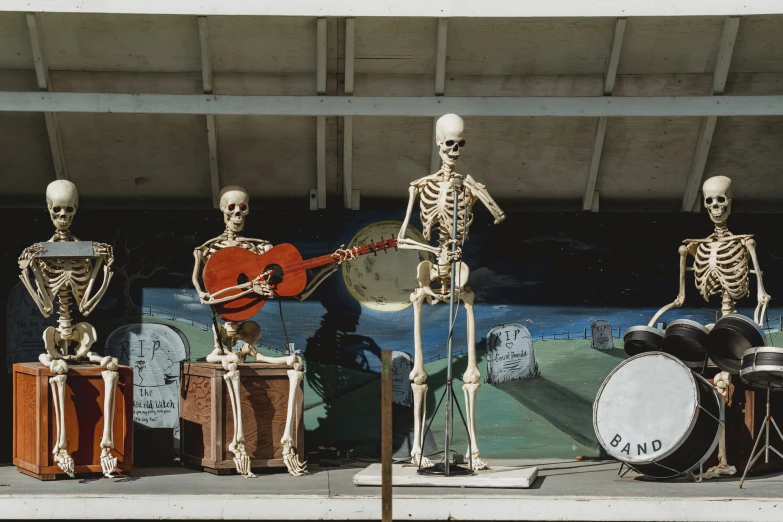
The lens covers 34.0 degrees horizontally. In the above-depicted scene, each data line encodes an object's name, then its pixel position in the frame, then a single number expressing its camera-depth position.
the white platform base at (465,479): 8.28
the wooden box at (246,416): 9.03
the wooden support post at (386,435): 6.46
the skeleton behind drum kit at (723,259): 9.27
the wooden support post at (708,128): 9.21
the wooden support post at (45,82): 9.02
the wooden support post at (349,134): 9.22
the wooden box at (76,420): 8.76
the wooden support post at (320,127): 9.20
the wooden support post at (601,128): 9.26
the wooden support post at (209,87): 9.11
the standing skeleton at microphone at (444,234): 8.79
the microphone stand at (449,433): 8.37
